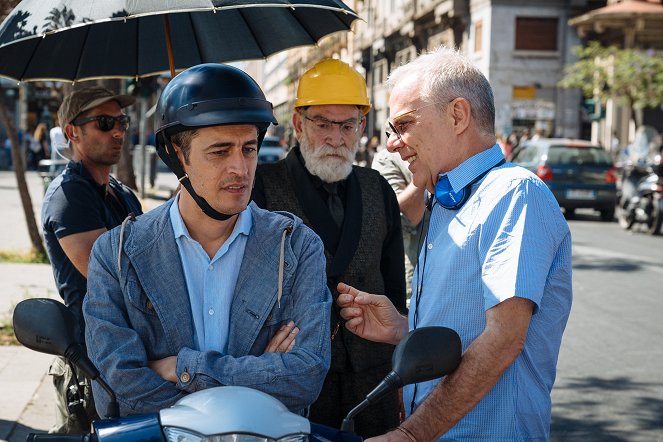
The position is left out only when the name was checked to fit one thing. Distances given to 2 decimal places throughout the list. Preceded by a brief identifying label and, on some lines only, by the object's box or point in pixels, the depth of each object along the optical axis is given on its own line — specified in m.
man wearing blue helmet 2.25
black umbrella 4.14
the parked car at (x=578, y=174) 20.38
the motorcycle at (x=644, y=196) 17.03
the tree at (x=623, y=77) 28.89
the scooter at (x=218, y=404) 1.76
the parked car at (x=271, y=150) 39.16
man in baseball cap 3.64
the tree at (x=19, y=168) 10.94
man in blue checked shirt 2.44
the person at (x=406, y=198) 4.66
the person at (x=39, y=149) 39.04
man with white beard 3.57
